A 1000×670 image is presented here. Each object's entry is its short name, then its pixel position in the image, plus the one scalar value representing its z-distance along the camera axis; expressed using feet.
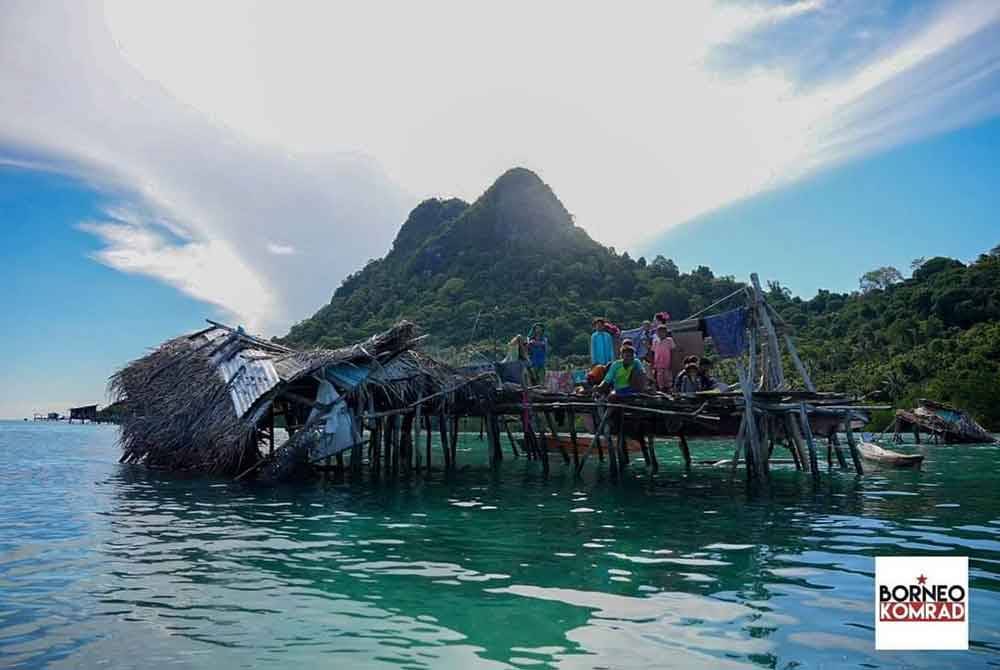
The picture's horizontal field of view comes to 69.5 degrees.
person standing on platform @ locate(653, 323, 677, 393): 54.29
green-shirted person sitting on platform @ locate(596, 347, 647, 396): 47.80
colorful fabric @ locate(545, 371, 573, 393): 67.10
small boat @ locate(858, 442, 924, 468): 60.23
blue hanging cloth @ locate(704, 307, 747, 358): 53.11
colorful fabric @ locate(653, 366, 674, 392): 54.29
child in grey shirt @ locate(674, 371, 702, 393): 51.31
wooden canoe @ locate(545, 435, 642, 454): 74.61
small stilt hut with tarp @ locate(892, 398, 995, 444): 108.47
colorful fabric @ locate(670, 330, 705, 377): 56.39
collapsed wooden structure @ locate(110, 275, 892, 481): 46.78
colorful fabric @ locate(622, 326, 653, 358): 59.64
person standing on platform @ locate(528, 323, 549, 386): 62.85
